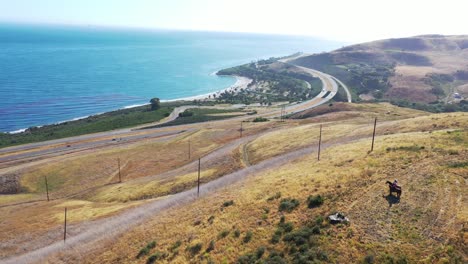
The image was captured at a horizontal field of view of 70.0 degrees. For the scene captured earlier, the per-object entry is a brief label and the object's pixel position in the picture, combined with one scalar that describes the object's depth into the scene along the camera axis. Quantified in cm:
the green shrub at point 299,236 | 2678
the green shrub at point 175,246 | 3085
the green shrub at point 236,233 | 3033
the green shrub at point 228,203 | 3783
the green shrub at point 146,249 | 3105
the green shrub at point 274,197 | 3647
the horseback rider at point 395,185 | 3156
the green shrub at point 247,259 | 2610
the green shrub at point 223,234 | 3095
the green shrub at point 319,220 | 2895
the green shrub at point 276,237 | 2802
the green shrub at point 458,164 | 3566
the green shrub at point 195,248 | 2949
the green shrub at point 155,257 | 2951
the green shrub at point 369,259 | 2353
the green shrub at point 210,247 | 2925
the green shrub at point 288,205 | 3312
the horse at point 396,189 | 3148
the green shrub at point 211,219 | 3450
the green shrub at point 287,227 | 2914
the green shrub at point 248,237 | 2922
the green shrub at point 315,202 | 3256
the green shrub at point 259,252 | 2653
